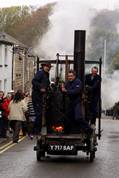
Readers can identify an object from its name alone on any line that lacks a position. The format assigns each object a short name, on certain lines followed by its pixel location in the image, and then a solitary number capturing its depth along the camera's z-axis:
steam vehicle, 11.99
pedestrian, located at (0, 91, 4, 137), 17.94
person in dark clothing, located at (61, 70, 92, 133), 11.82
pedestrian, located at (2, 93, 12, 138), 18.07
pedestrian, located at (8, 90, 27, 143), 16.82
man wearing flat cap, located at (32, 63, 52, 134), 11.92
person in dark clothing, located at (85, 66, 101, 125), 12.45
